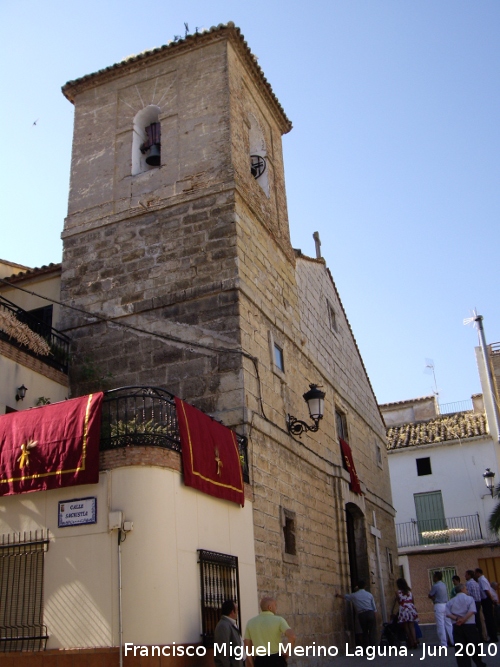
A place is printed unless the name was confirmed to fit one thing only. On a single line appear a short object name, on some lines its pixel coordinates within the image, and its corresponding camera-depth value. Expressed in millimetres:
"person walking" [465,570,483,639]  11438
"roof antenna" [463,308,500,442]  26453
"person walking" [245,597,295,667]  6641
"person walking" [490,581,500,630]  14030
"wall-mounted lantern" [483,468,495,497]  20020
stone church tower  10859
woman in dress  12867
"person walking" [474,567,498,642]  11617
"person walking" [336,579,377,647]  12312
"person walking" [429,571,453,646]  11398
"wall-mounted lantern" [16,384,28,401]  10273
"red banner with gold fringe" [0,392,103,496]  7957
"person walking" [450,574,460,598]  11051
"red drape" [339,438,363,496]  15078
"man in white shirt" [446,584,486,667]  8477
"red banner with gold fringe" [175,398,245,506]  8469
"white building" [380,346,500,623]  25016
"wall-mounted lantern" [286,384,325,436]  11539
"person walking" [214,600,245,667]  7062
